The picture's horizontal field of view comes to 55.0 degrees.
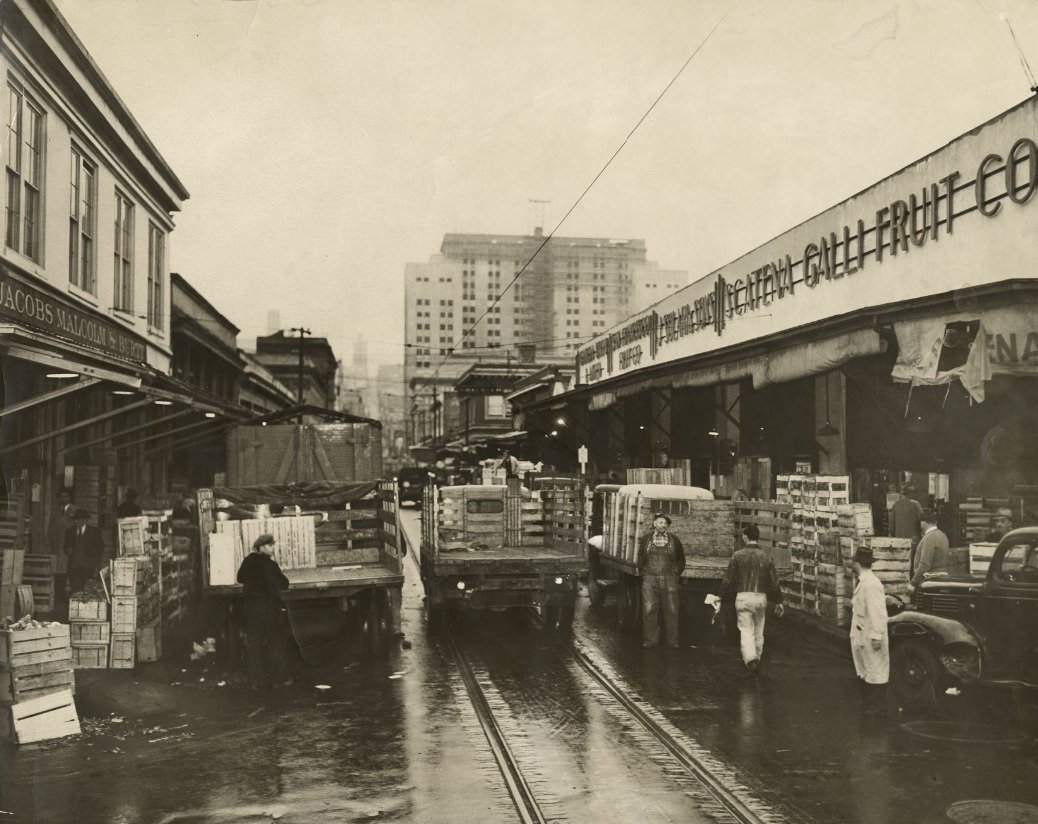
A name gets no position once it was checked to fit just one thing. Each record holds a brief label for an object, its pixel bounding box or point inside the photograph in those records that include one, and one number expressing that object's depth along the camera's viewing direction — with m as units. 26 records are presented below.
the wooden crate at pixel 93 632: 11.85
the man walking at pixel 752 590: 11.44
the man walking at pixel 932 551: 12.80
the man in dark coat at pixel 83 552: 14.94
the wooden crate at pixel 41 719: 8.70
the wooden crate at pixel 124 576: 11.86
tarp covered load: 15.31
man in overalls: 13.52
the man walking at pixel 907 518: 15.85
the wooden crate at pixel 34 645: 9.06
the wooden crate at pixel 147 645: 12.27
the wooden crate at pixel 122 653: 11.89
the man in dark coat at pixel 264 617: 11.04
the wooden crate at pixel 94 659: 11.84
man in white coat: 9.70
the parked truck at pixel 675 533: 14.56
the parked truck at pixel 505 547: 14.17
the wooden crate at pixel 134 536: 12.47
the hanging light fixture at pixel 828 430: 18.38
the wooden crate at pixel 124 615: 11.91
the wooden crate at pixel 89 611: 11.91
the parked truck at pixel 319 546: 12.53
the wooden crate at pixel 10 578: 12.11
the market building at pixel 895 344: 11.41
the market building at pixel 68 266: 13.72
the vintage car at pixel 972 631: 9.12
